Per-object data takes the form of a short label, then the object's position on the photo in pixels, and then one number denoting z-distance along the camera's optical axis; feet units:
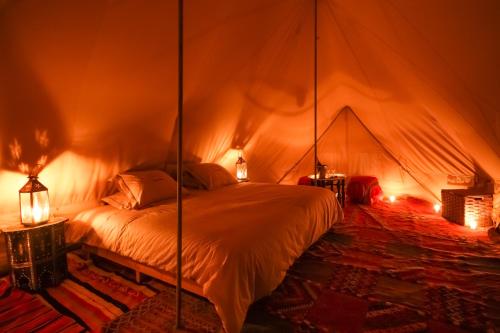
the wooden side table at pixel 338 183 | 13.46
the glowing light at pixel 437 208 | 13.16
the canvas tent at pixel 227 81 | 5.74
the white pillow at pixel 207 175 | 10.96
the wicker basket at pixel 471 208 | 10.53
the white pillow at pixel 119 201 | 8.17
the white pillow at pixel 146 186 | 8.32
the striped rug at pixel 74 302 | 5.48
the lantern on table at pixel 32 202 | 6.82
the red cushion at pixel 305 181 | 16.74
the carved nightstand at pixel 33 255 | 6.63
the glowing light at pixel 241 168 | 14.26
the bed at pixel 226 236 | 4.88
